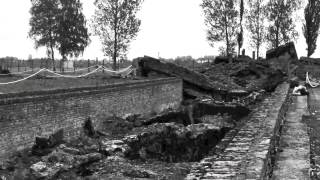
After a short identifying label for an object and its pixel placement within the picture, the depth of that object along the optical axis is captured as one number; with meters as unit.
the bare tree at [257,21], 44.84
